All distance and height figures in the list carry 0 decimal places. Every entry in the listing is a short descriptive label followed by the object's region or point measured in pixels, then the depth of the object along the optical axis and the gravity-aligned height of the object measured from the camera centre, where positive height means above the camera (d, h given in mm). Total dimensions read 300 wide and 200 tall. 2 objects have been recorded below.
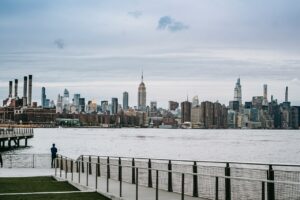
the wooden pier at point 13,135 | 100825 -1604
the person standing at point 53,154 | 40325 -1850
